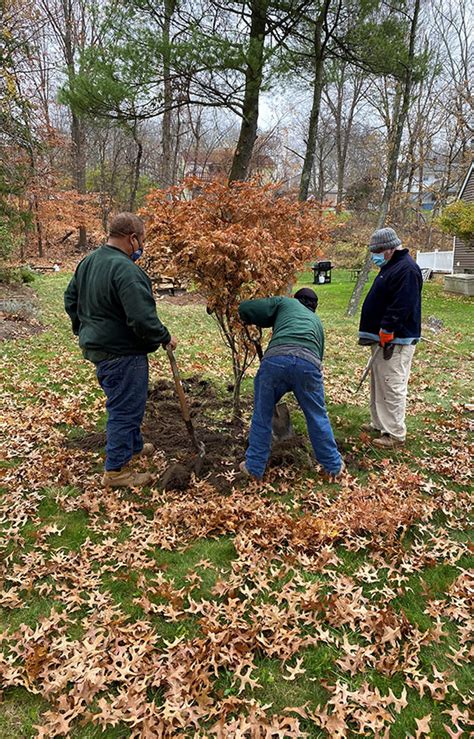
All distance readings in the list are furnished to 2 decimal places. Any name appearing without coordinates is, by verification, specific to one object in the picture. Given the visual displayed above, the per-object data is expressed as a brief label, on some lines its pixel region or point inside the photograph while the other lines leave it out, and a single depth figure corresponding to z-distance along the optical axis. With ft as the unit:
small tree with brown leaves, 13.55
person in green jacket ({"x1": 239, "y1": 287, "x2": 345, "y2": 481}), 12.09
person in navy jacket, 14.98
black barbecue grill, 75.17
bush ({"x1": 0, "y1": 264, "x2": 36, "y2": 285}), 45.55
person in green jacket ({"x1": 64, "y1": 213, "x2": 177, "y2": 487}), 11.48
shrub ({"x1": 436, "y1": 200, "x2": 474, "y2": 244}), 52.86
